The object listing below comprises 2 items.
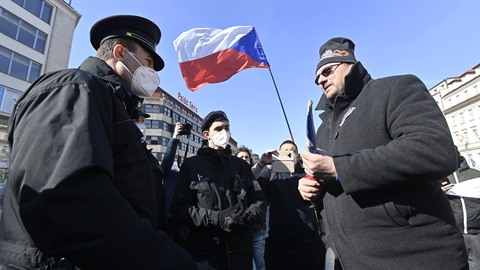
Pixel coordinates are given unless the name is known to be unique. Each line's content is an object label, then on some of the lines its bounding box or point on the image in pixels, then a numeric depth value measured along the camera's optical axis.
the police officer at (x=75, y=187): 0.77
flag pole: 3.34
